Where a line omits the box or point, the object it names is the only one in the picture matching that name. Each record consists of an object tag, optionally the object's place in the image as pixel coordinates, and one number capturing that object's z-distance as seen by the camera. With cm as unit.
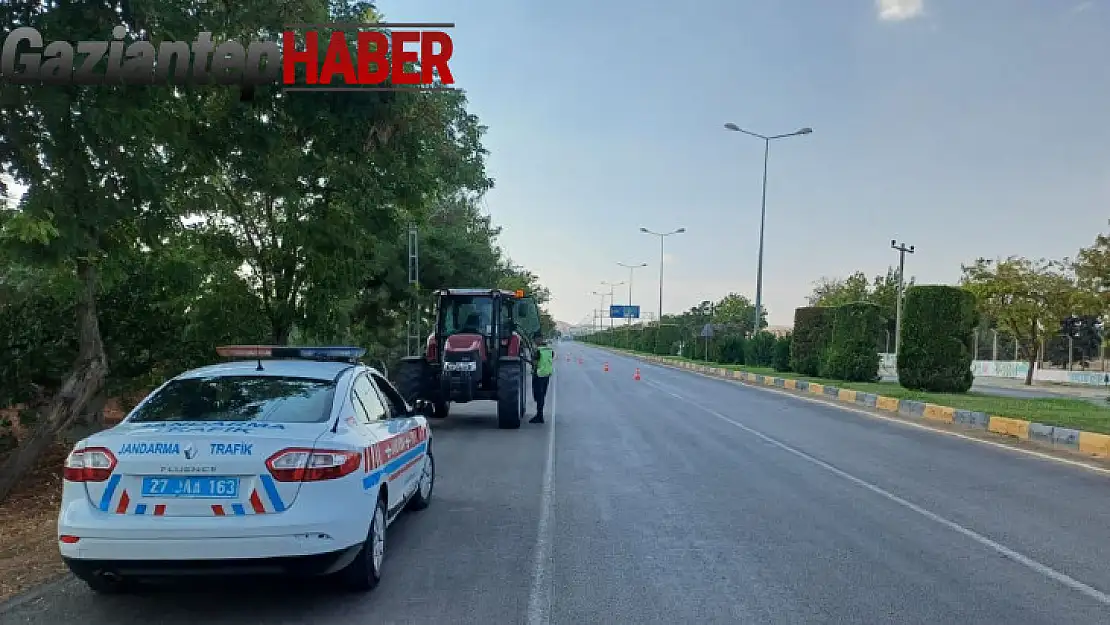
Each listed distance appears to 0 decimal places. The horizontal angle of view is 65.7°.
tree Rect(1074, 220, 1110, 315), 2414
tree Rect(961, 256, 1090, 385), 4584
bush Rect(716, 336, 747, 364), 5403
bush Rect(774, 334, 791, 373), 4103
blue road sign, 11111
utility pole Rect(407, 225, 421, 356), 2050
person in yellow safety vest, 1710
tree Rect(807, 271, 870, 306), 6931
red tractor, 1562
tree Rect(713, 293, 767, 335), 10194
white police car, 486
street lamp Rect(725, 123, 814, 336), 4162
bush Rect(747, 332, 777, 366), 4644
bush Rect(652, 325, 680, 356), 8144
